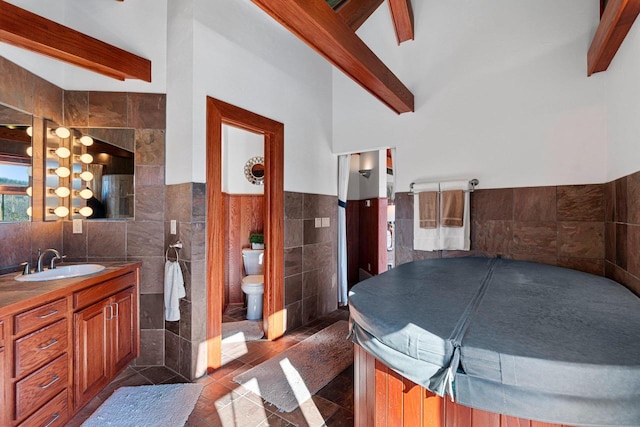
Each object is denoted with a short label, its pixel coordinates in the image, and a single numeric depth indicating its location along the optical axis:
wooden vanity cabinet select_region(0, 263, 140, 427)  1.36
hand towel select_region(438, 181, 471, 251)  2.49
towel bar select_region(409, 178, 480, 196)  2.50
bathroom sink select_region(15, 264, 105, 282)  1.77
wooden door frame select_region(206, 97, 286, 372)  2.18
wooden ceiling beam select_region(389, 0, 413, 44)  2.61
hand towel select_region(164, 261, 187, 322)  2.09
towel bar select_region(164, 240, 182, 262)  2.15
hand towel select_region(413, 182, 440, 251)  2.65
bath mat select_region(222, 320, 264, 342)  2.73
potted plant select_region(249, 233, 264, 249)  3.62
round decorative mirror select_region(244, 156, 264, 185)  3.79
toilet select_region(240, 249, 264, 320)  3.06
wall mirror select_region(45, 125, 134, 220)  2.28
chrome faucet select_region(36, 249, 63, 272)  1.89
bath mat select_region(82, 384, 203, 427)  1.67
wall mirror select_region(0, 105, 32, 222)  1.86
